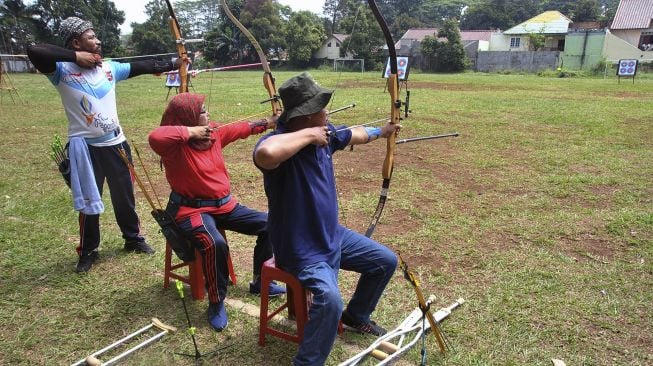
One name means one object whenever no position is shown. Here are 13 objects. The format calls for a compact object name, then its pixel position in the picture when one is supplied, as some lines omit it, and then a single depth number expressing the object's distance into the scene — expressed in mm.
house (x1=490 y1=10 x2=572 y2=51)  43500
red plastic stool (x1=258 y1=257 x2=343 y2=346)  2338
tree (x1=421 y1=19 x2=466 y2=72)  33719
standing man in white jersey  3160
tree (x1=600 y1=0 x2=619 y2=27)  55006
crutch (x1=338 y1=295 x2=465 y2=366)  2377
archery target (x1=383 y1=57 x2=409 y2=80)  18884
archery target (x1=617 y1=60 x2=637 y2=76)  24506
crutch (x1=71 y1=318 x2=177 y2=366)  2381
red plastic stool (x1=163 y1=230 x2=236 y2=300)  2995
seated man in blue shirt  2094
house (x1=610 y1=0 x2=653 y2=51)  39281
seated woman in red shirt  2730
